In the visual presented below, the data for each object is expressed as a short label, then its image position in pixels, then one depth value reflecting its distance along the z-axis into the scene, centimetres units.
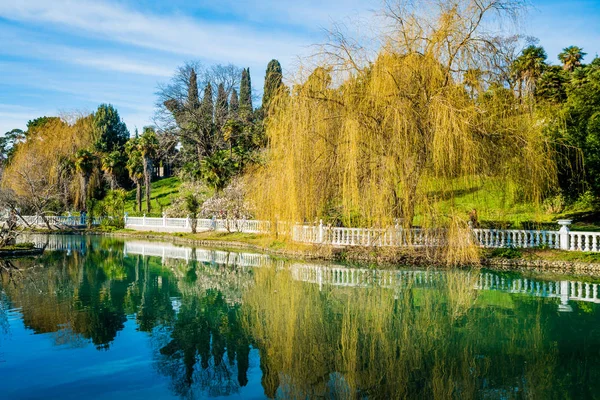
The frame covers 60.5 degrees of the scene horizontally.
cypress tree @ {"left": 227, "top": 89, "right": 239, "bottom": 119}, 4620
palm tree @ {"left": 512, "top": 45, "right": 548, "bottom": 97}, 3009
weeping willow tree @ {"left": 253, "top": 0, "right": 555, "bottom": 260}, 1680
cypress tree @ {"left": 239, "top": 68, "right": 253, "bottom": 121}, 6097
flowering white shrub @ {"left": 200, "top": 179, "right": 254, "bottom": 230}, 3067
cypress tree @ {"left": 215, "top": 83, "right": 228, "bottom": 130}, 4622
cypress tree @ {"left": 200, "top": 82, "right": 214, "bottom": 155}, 4506
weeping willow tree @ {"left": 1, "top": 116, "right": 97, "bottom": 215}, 4312
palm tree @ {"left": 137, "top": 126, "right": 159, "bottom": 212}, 4119
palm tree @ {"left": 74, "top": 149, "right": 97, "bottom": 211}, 4306
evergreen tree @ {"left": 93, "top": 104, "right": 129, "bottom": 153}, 6438
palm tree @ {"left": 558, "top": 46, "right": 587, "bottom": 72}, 3275
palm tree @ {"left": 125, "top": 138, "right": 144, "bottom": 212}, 4294
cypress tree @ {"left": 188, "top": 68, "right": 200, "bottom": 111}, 4516
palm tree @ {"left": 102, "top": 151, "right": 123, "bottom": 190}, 4527
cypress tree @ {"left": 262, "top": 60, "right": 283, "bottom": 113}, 1897
